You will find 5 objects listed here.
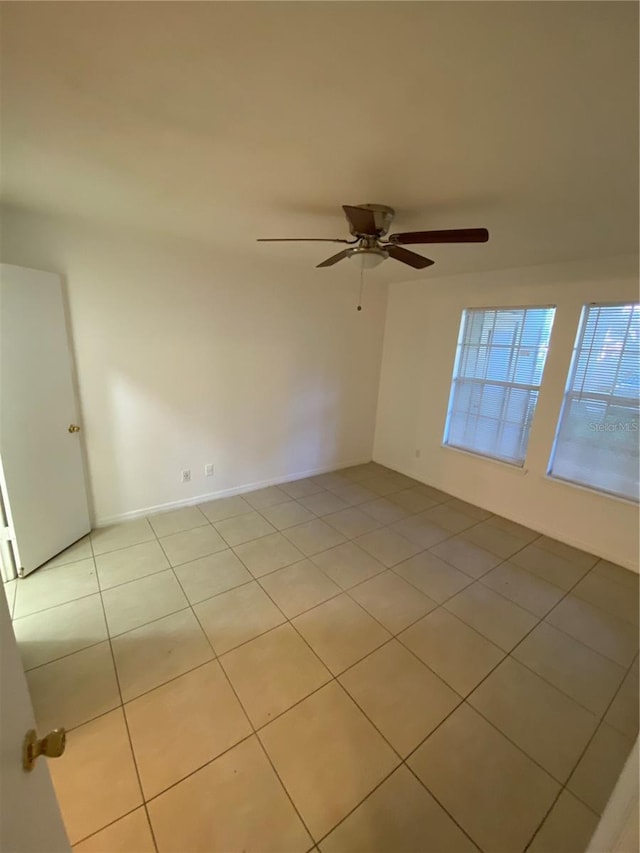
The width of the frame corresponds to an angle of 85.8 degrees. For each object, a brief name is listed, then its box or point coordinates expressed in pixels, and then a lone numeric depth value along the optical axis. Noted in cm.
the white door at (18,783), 57
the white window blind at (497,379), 322
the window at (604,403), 269
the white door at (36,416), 218
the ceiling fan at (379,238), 169
